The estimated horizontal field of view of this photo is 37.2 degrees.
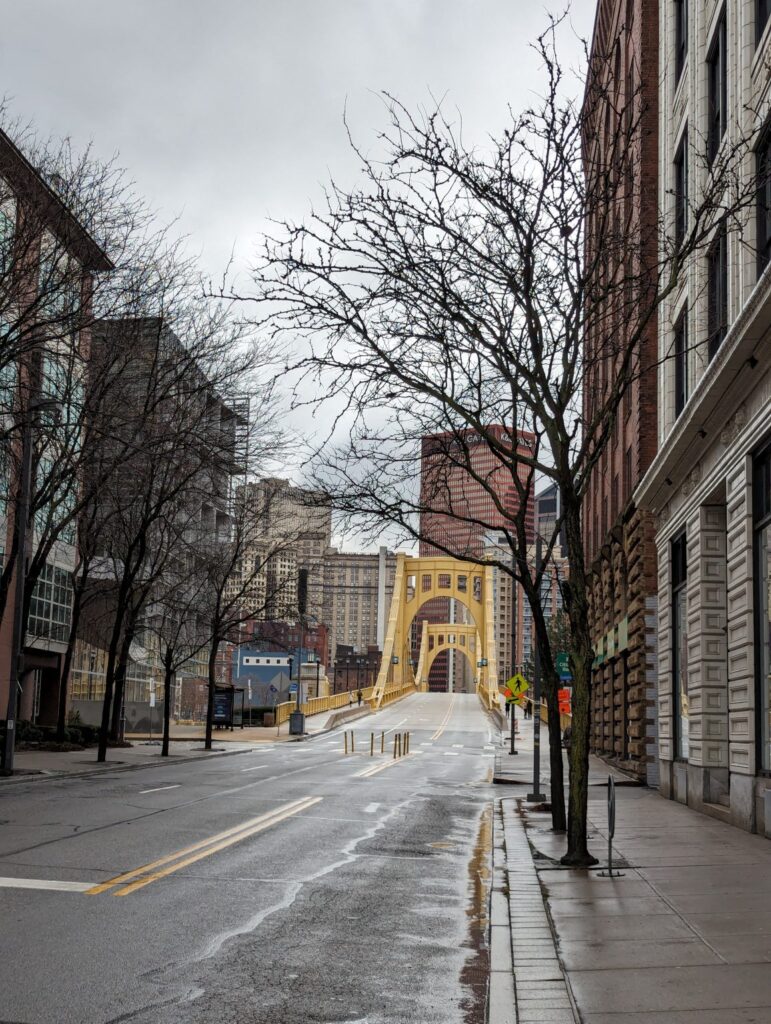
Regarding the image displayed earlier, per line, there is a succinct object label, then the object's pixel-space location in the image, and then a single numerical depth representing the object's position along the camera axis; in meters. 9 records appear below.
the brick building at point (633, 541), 27.52
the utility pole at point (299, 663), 43.38
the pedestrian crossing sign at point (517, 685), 33.59
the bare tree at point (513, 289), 13.55
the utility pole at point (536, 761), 22.08
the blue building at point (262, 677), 68.50
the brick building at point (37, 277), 19.22
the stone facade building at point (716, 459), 15.89
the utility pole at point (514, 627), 57.78
